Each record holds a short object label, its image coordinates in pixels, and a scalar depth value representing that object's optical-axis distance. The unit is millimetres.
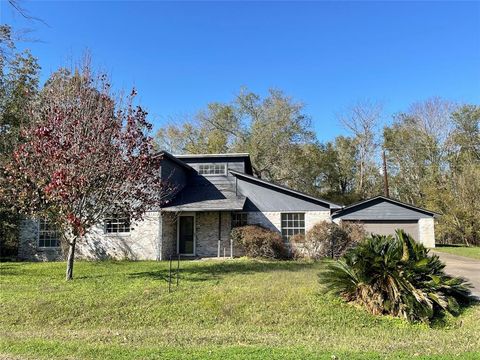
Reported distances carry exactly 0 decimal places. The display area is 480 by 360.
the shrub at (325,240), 16984
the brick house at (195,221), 17094
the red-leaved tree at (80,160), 10555
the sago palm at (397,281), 8078
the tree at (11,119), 15891
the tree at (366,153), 40344
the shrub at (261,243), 16578
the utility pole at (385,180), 32447
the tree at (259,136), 34594
